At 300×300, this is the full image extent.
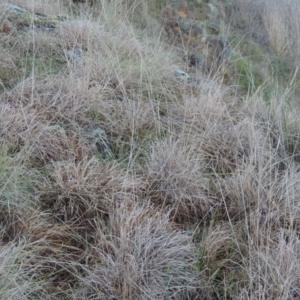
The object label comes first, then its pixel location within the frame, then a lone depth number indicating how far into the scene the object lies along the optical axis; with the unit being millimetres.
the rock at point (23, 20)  3135
